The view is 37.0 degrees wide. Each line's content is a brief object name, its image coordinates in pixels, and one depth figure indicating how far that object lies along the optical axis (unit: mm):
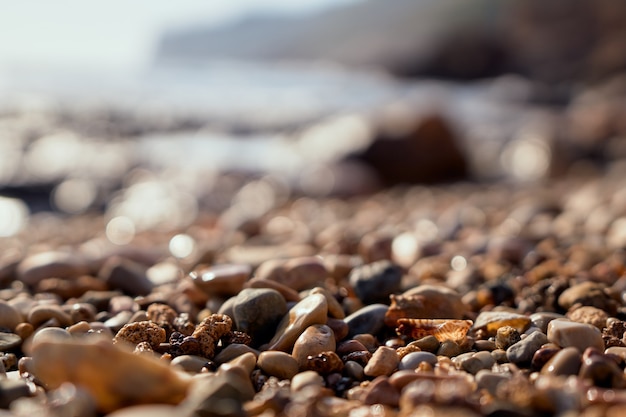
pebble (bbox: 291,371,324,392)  386
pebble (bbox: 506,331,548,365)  409
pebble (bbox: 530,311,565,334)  446
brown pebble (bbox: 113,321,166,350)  433
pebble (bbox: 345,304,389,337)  466
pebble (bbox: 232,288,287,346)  459
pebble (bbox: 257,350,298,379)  409
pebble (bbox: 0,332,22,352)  447
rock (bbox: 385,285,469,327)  472
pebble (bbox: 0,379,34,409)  367
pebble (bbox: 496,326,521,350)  430
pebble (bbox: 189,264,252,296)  515
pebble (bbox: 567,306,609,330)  458
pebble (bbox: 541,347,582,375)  386
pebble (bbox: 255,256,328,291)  534
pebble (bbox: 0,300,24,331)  472
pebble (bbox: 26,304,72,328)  474
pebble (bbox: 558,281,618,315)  488
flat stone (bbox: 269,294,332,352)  439
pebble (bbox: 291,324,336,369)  421
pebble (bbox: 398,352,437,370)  408
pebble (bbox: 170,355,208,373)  409
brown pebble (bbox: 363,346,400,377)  409
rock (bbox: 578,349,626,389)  375
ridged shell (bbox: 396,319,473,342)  443
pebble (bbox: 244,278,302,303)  487
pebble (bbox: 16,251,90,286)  580
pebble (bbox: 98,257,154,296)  566
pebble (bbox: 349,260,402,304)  529
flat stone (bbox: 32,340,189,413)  346
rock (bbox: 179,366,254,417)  341
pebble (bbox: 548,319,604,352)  414
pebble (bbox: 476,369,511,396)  372
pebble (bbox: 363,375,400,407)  372
